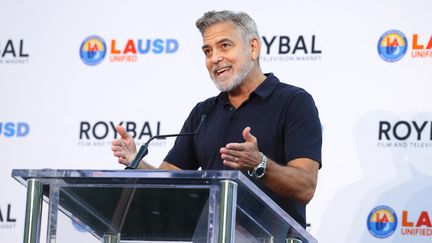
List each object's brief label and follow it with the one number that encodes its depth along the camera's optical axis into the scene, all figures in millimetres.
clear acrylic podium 4176
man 5707
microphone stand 4469
